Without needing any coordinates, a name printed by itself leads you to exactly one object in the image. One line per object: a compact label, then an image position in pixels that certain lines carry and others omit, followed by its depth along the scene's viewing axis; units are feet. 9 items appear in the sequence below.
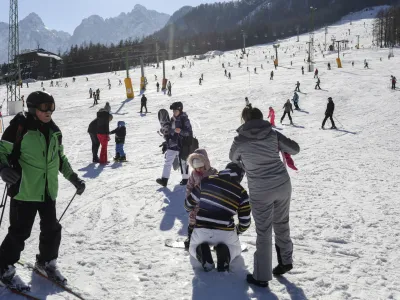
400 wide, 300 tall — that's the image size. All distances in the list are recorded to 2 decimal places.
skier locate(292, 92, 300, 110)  69.05
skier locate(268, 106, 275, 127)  54.00
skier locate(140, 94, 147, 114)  74.13
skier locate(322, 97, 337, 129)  49.22
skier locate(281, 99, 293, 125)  55.70
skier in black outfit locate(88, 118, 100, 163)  31.27
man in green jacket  9.42
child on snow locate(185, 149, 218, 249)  12.60
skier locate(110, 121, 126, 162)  31.83
